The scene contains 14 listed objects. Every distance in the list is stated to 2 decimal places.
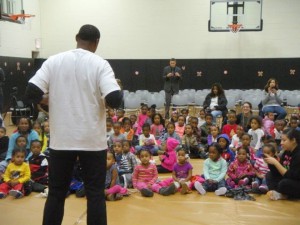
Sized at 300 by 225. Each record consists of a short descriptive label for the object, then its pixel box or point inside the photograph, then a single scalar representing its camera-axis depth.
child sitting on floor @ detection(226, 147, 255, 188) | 5.28
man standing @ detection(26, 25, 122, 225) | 2.59
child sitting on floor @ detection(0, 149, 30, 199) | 5.00
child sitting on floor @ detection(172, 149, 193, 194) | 5.44
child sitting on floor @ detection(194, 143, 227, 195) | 5.20
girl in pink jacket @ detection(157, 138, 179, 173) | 6.37
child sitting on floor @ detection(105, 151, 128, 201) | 4.84
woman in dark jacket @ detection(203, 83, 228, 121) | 9.30
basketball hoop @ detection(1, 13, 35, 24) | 11.86
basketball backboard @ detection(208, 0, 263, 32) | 14.25
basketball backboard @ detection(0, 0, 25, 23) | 12.17
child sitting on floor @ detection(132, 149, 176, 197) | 5.21
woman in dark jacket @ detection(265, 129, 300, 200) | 4.69
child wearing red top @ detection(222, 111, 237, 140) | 7.77
